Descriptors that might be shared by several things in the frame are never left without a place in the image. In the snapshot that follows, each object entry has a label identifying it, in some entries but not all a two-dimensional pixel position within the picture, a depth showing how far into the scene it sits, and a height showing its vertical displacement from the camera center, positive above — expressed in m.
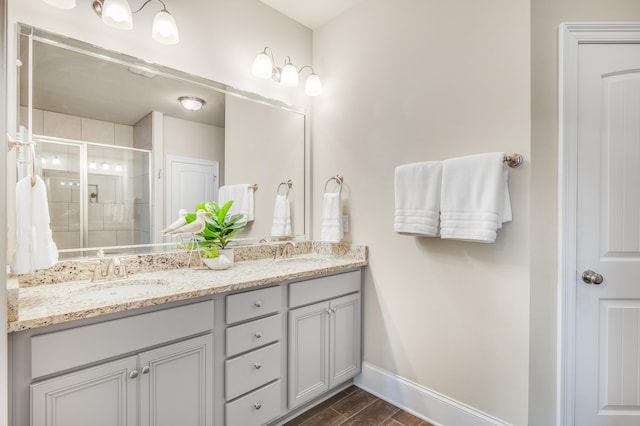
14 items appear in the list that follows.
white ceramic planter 1.78 -0.28
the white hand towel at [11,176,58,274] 1.07 -0.06
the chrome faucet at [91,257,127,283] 1.51 -0.28
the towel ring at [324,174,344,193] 2.30 +0.24
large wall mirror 1.44 +0.38
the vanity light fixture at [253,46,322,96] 2.12 +0.97
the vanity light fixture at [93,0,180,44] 1.50 +0.96
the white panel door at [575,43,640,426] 1.49 -0.11
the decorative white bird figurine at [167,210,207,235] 1.74 -0.09
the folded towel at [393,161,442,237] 1.71 +0.08
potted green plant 1.81 -0.11
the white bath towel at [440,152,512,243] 1.47 +0.07
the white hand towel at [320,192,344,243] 2.20 -0.05
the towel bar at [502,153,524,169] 1.49 +0.24
